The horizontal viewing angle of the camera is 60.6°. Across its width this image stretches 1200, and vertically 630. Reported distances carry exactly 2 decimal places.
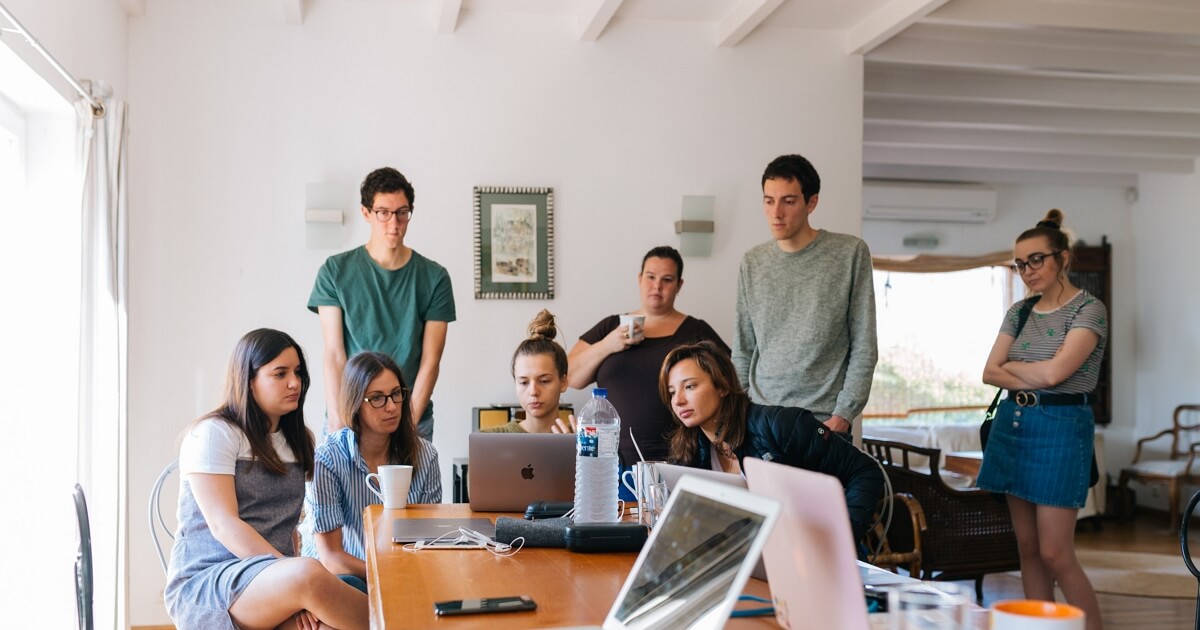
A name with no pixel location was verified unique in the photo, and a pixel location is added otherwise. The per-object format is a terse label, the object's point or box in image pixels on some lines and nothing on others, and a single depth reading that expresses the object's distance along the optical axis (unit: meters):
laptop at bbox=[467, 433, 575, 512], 2.47
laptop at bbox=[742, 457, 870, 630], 1.12
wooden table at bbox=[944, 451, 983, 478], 7.16
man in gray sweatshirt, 3.38
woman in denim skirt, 3.48
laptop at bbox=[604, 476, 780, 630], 1.13
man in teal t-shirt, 3.68
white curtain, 3.43
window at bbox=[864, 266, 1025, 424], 8.79
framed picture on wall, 4.62
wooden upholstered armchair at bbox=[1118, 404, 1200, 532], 7.63
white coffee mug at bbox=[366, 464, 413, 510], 2.51
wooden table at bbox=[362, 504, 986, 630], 1.44
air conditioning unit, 8.42
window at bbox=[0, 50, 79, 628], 3.27
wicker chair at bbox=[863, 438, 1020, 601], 4.45
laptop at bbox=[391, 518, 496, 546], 2.07
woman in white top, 2.30
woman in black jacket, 2.45
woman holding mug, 3.77
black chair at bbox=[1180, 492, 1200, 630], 2.30
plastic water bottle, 2.19
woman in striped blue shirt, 2.66
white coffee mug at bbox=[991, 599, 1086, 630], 0.99
